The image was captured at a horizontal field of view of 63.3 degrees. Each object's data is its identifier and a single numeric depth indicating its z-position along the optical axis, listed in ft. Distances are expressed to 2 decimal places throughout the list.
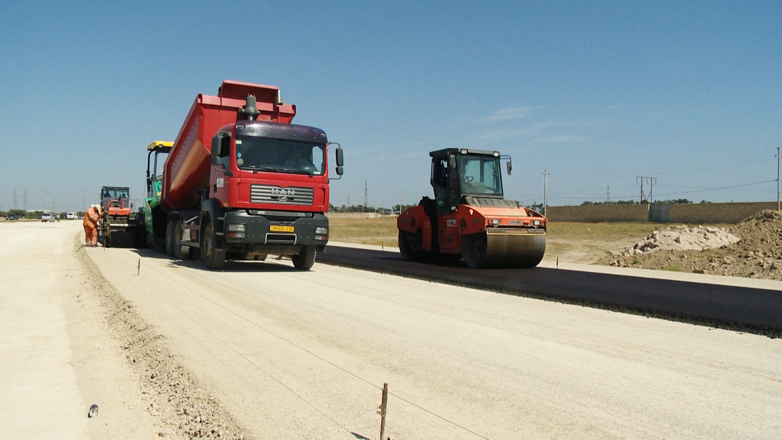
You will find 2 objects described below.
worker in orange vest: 74.69
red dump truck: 42.11
